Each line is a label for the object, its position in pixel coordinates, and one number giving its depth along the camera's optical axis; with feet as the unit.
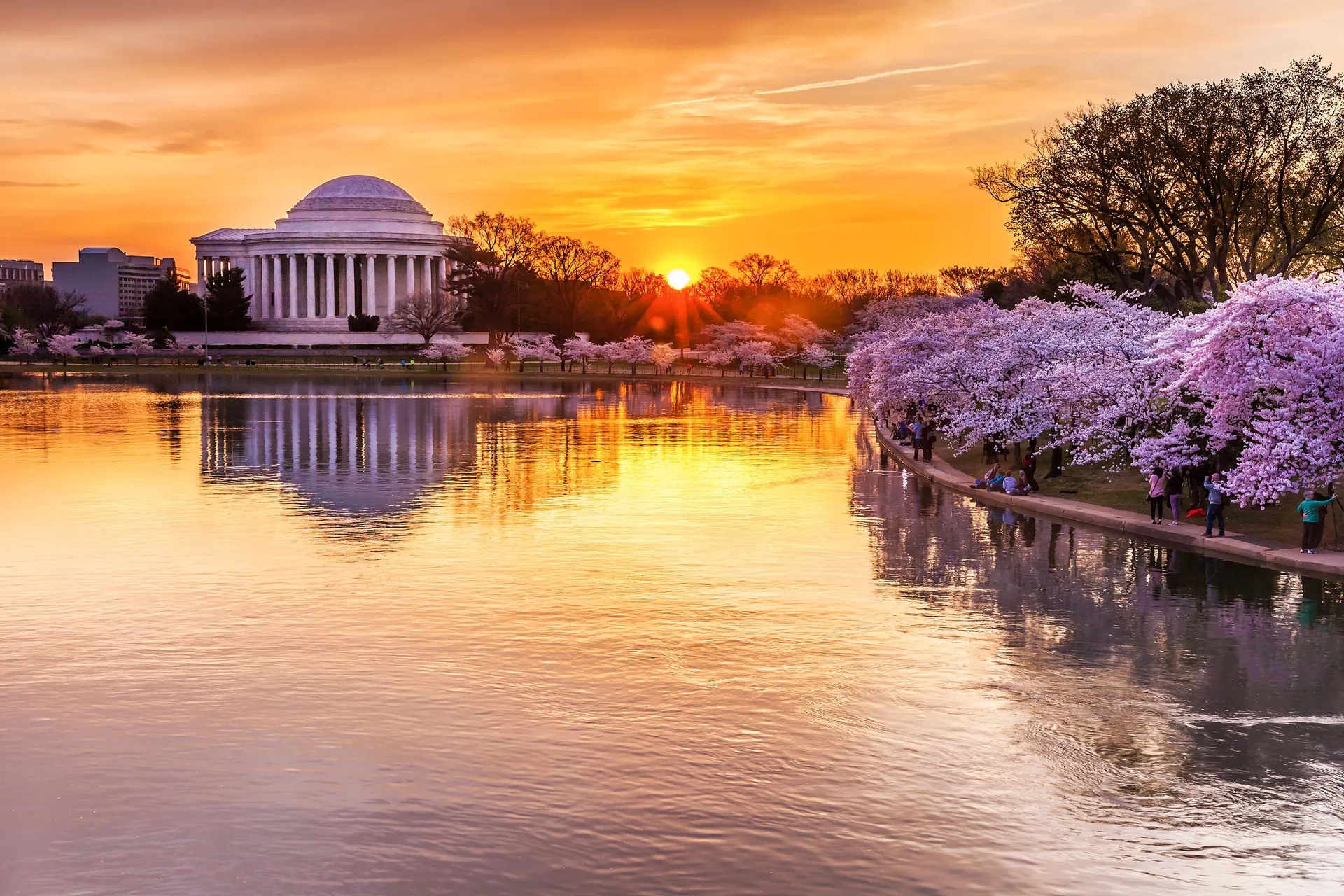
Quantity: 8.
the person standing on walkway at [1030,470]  123.34
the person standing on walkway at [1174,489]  103.96
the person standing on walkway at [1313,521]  89.04
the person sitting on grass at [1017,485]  121.19
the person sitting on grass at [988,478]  127.75
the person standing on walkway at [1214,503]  96.17
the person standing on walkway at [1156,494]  103.09
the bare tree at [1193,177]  189.47
